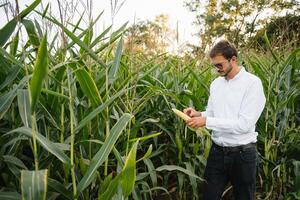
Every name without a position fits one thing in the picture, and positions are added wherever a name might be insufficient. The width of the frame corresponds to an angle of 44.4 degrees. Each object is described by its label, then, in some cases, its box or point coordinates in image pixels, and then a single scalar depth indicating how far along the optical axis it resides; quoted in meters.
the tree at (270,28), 16.17
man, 2.19
